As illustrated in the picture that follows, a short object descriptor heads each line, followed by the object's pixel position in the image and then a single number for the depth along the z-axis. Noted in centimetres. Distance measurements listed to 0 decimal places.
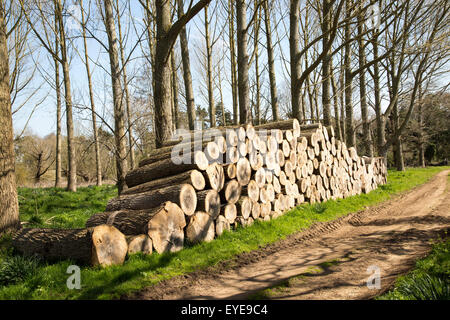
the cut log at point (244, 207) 651
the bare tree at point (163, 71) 748
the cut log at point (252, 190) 676
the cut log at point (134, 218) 509
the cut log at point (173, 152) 644
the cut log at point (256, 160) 699
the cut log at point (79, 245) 440
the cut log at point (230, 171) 646
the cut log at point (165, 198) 546
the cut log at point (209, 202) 574
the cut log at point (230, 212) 621
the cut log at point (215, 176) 605
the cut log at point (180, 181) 581
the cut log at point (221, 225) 601
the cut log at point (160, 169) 604
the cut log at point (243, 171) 669
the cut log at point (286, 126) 857
